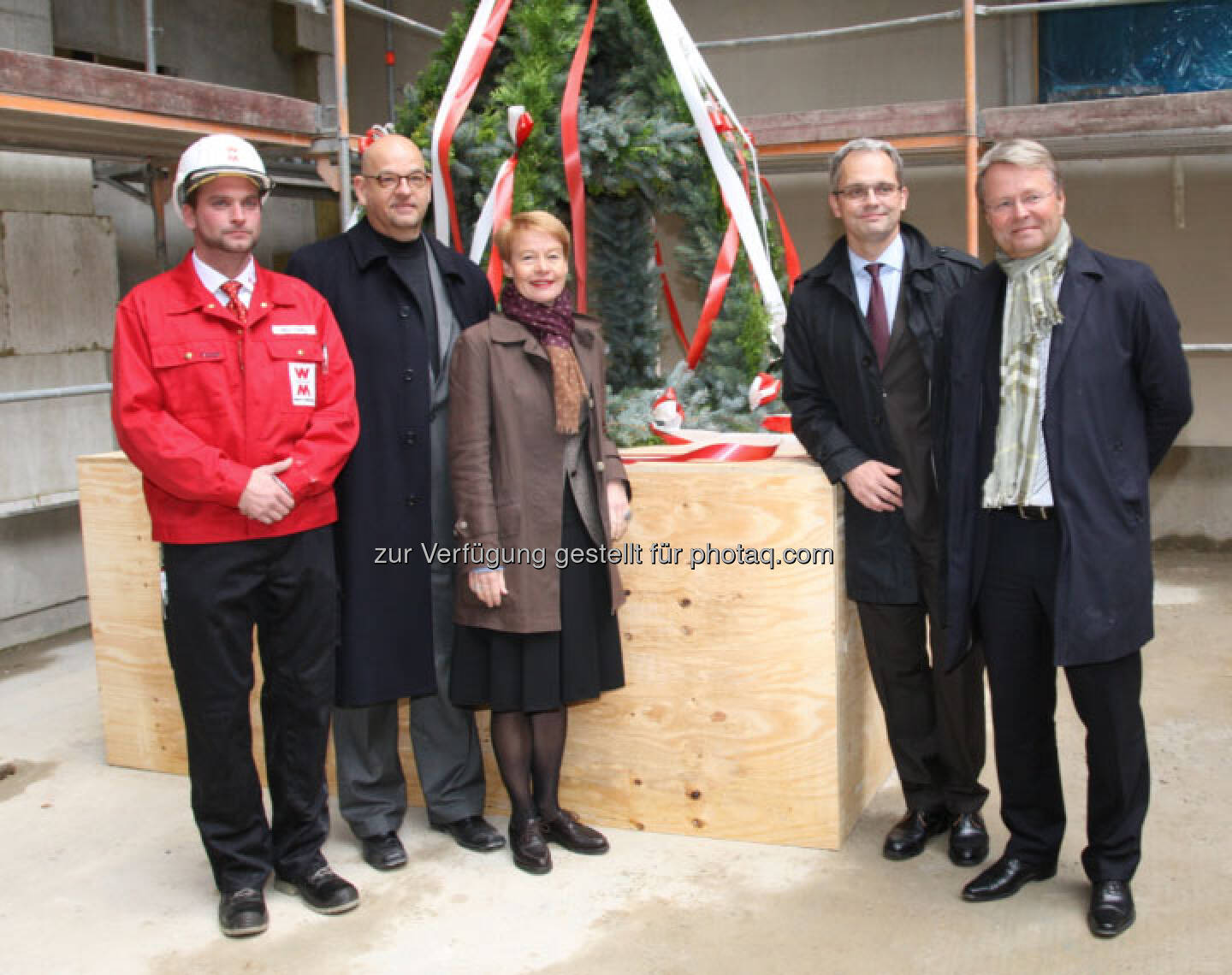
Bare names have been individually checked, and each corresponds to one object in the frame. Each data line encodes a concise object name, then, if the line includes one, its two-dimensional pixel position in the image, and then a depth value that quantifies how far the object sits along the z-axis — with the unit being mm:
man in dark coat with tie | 2904
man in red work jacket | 2682
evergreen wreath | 3781
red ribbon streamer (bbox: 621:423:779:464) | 3334
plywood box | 3129
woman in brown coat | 2924
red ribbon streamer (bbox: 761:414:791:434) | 3605
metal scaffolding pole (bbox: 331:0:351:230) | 4781
